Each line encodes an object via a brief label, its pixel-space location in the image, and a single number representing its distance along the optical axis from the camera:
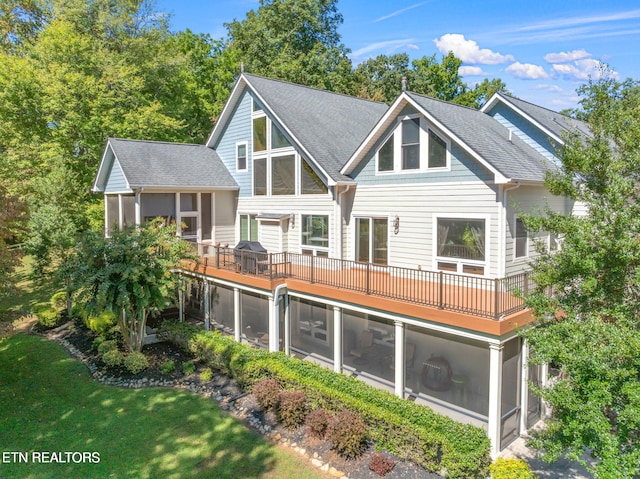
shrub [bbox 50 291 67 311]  20.89
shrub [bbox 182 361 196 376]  13.93
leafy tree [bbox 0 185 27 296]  11.45
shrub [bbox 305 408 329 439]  10.02
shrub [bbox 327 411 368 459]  9.30
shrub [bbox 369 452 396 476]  8.80
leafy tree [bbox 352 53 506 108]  38.09
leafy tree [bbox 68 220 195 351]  13.70
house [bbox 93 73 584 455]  10.20
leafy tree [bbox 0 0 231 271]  23.06
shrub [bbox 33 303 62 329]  18.45
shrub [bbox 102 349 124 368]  14.33
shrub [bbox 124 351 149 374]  13.98
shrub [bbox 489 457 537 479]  7.94
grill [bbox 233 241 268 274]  14.50
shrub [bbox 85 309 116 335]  16.73
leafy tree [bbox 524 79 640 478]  6.12
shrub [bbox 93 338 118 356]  15.20
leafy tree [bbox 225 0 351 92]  35.69
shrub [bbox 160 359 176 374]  13.99
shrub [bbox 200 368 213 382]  13.40
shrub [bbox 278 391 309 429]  10.62
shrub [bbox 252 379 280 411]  11.24
